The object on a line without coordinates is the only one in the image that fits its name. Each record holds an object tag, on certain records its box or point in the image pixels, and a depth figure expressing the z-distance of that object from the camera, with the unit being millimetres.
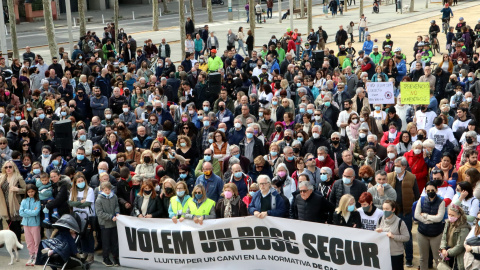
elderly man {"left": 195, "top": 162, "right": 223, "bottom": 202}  12406
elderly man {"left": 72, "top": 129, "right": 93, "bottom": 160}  14134
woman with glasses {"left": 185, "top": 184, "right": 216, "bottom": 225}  11422
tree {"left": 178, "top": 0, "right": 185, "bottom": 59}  30903
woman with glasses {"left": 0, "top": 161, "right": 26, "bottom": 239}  12945
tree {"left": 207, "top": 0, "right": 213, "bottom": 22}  49312
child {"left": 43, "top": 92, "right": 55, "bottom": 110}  18203
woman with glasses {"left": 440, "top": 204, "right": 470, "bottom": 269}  10008
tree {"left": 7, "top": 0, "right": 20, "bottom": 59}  29328
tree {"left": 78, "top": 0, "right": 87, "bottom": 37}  32153
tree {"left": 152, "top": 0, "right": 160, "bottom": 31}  44056
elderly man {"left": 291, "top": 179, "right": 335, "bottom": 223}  11133
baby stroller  11555
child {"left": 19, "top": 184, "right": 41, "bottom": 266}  12224
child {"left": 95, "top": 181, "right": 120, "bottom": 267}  11836
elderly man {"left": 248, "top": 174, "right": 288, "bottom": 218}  11336
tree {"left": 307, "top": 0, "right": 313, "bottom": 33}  38906
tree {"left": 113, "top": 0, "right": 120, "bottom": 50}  32031
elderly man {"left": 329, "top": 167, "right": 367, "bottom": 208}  11352
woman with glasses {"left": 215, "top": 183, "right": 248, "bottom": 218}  11344
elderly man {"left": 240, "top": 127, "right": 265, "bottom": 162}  14188
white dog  12109
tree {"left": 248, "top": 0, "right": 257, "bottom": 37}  36594
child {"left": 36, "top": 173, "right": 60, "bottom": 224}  12320
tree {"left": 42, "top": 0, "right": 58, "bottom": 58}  28438
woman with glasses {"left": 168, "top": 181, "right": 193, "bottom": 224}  11477
